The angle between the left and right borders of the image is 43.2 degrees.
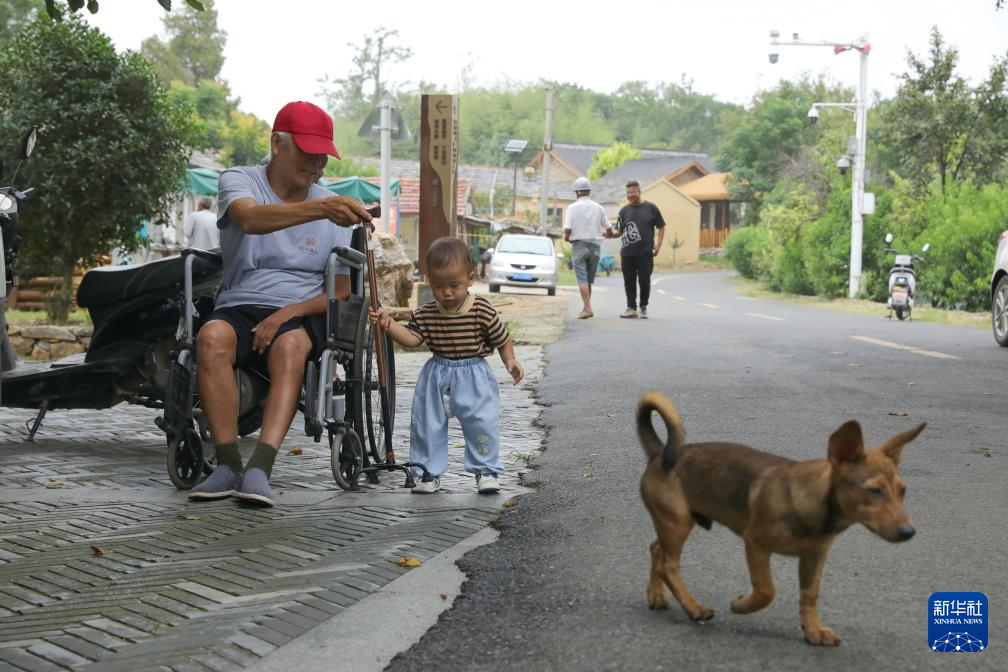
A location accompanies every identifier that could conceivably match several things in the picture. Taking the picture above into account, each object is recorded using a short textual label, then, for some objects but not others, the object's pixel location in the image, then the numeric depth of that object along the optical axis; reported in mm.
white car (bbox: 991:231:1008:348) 13844
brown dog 2818
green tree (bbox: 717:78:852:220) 71688
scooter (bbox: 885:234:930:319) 22359
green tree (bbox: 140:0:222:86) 77438
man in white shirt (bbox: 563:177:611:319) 17500
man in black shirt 16750
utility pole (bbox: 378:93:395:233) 18469
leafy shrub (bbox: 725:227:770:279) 48866
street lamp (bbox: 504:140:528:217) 55594
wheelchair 5363
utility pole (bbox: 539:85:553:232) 59250
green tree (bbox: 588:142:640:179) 107625
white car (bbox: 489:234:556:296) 33094
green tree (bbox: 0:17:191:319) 13117
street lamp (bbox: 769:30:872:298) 32344
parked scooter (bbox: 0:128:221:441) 6258
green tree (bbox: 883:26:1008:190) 33875
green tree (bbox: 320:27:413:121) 97250
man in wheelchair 5277
